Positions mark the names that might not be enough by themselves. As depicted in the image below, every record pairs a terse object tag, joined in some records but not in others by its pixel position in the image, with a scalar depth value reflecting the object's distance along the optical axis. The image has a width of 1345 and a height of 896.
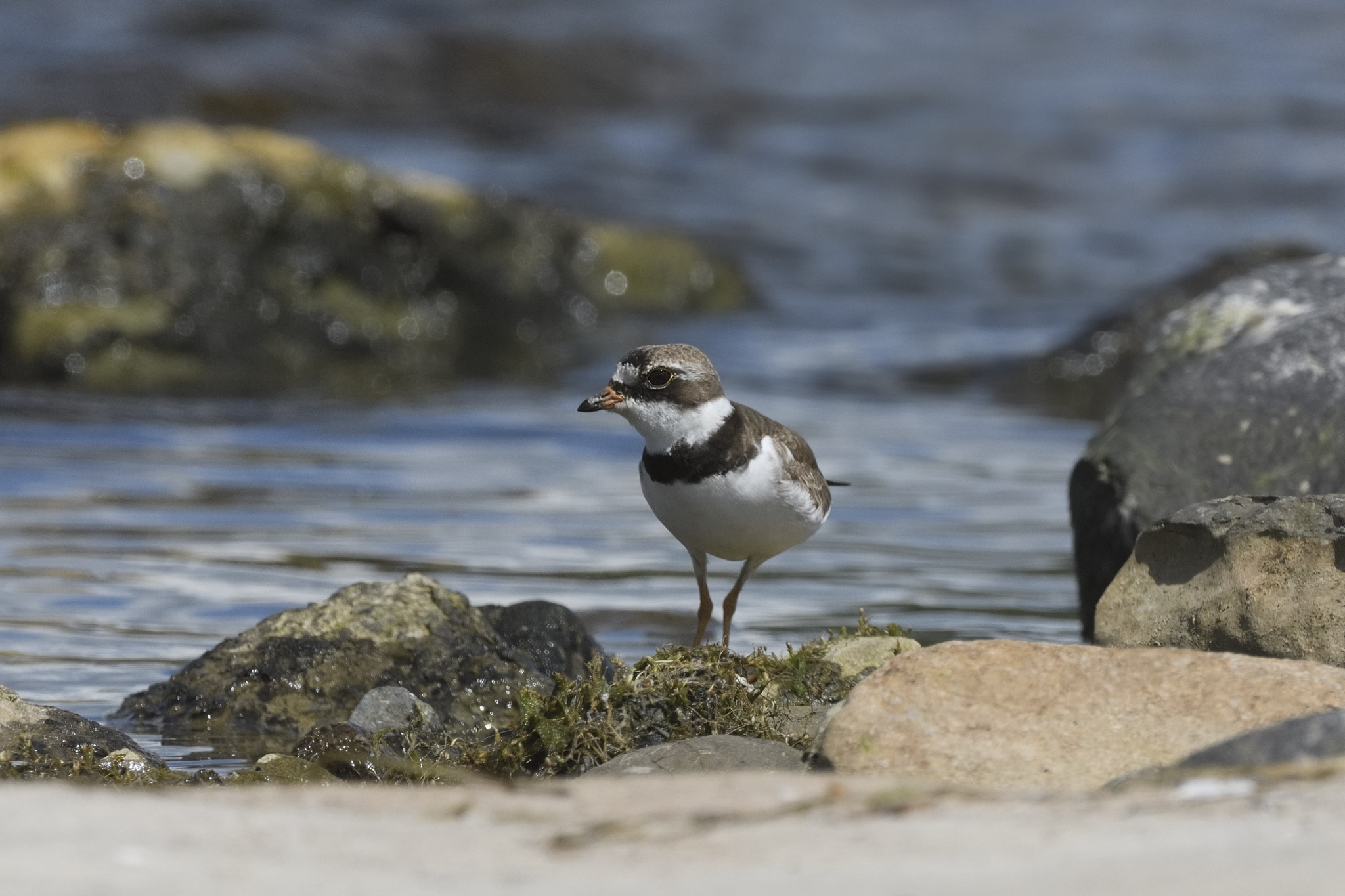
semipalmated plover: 10.53
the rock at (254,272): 27.09
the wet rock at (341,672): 11.02
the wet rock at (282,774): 9.55
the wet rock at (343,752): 9.70
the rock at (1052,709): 7.43
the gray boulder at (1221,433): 12.55
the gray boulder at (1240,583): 9.20
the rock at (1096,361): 27.36
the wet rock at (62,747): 9.34
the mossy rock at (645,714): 9.46
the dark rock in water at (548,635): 11.77
